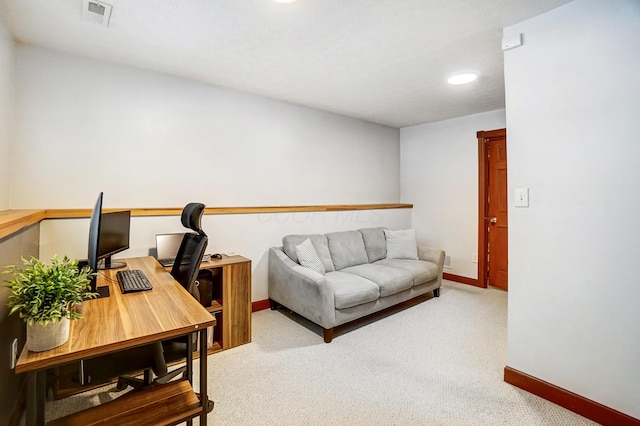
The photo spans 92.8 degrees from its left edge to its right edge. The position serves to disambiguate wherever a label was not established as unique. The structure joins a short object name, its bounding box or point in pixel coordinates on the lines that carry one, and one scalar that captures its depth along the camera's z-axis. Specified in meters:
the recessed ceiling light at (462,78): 2.86
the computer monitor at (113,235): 1.95
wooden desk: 1.00
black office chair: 1.50
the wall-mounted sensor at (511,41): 1.94
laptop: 2.58
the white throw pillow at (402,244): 3.94
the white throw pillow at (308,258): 3.10
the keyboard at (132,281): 1.66
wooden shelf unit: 2.52
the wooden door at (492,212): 4.02
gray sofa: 2.69
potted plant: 0.99
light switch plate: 1.94
